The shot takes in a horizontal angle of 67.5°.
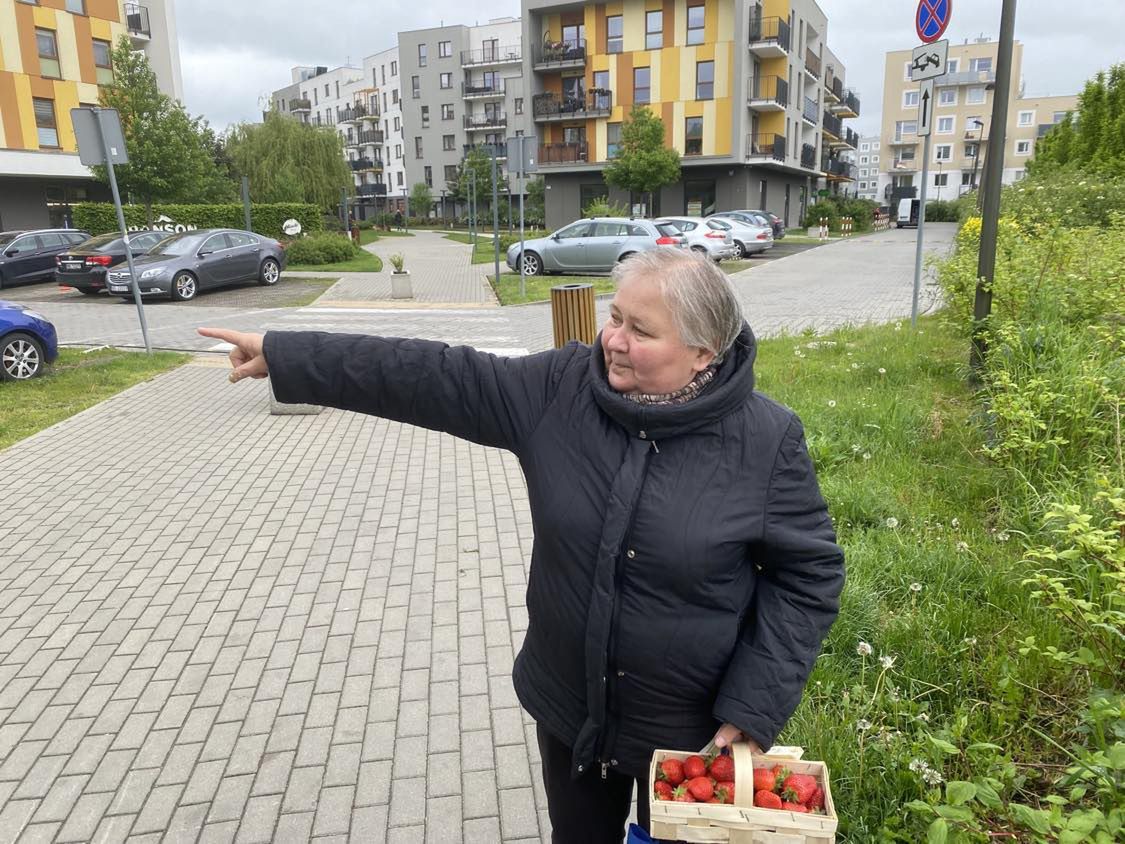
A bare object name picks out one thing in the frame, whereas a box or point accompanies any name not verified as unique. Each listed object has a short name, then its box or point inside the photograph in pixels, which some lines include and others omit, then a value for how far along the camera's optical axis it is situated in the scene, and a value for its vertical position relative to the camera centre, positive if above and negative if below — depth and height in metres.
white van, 56.78 -0.58
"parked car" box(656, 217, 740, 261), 24.06 -0.75
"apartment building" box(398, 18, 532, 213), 77.25 +10.97
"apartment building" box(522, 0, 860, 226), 44.22 +6.40
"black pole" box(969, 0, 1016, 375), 6.63 +0.13
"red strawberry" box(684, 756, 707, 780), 1.88 -1.22
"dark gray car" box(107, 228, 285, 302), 18.97 -1.07
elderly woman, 1.93 -0.73
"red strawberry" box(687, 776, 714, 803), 1.82 -1.22
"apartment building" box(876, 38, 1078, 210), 83.56 +8.32
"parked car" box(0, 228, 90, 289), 22.70 -0.83
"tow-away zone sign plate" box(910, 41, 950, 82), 9.71 +1.65
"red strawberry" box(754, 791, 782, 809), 1.80 -1.23
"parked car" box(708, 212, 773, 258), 28.84 -0.96
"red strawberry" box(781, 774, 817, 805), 1.83 -1.24
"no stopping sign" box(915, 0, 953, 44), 9.48 +2.07
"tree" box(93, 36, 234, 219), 26.56 +2.52
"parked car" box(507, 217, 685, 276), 21.69 -0.83
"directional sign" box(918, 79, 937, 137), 10.48 +1.22
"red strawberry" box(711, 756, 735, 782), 1.90 -1.23
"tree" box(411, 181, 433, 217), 76.06 +1.34
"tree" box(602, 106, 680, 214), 40.88 +2.45
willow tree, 45.66 +3.23
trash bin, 5.49 -0.65
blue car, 10.45 -1.50
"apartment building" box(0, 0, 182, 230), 34.94 +5.39
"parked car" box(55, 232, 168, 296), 20.05 -1.01
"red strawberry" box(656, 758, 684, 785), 1.89 -1.23
